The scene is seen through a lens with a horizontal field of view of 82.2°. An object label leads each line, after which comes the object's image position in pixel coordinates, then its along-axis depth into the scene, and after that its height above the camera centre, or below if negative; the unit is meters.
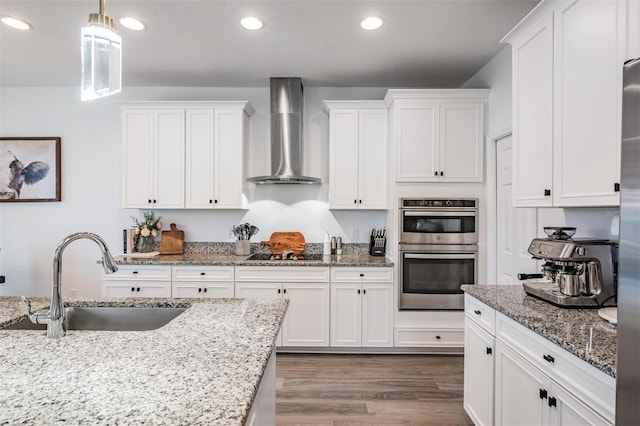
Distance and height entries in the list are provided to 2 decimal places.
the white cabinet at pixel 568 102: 1.54 +0.54
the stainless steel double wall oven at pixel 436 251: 3.37 -0.37
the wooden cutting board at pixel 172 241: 3.84 -0.33
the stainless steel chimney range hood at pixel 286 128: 3.72 +0.84
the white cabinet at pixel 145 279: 3.42 -0.65
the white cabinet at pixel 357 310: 3.42 -0.93
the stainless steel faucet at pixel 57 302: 1.31 -0.33
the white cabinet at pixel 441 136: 3.37 +0.69
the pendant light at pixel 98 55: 1.36 +0.58
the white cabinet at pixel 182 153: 3.70 +0.57
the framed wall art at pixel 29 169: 4.00 +0.44
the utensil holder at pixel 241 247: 3.85 -0.39
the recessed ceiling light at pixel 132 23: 2.58 +1.34
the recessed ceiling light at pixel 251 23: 2.58 +1.34
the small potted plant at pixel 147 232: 3.83 -0.23
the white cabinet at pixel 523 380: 1.23 -0.71
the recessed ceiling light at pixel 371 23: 2.57 +1.34
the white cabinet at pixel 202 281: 3.41 -0.66
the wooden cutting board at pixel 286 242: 3.90 -0.34
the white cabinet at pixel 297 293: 3.40 -0.77
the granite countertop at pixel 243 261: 3.39 -0.48
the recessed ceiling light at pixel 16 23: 2.61 +1.36
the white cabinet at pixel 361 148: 3.68 +0.63
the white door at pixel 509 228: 2.80 -0.14
